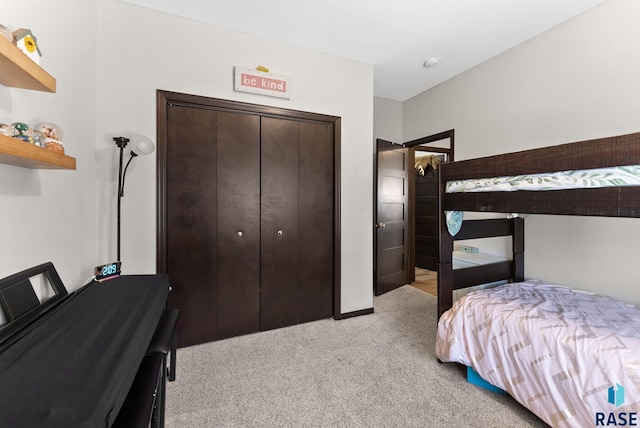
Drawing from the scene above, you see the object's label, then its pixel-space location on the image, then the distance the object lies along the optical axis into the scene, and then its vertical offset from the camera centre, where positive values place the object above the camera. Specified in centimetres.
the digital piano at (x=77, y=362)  58 -44
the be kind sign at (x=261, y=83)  224 +113
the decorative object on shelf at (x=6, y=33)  90 +62
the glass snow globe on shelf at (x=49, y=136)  111 +33
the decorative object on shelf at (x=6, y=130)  93 +29
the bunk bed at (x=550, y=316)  112 -59
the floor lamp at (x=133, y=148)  175 +42
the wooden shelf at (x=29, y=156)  88 +21
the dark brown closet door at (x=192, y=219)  209 -7
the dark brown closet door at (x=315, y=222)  255 -11
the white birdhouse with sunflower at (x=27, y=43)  98 +64
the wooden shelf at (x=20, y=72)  85 +50
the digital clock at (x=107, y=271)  162 -38
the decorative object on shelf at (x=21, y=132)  99 +30
